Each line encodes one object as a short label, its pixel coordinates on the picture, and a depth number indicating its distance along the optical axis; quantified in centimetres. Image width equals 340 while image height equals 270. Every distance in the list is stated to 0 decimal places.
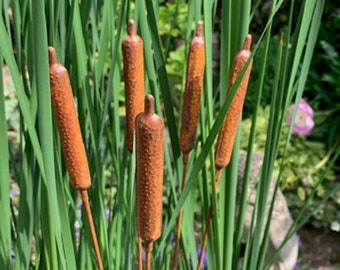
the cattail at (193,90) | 77
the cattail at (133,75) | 71
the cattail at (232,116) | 72
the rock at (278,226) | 206
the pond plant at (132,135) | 65
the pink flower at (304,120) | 260
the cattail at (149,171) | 62
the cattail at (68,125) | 66
